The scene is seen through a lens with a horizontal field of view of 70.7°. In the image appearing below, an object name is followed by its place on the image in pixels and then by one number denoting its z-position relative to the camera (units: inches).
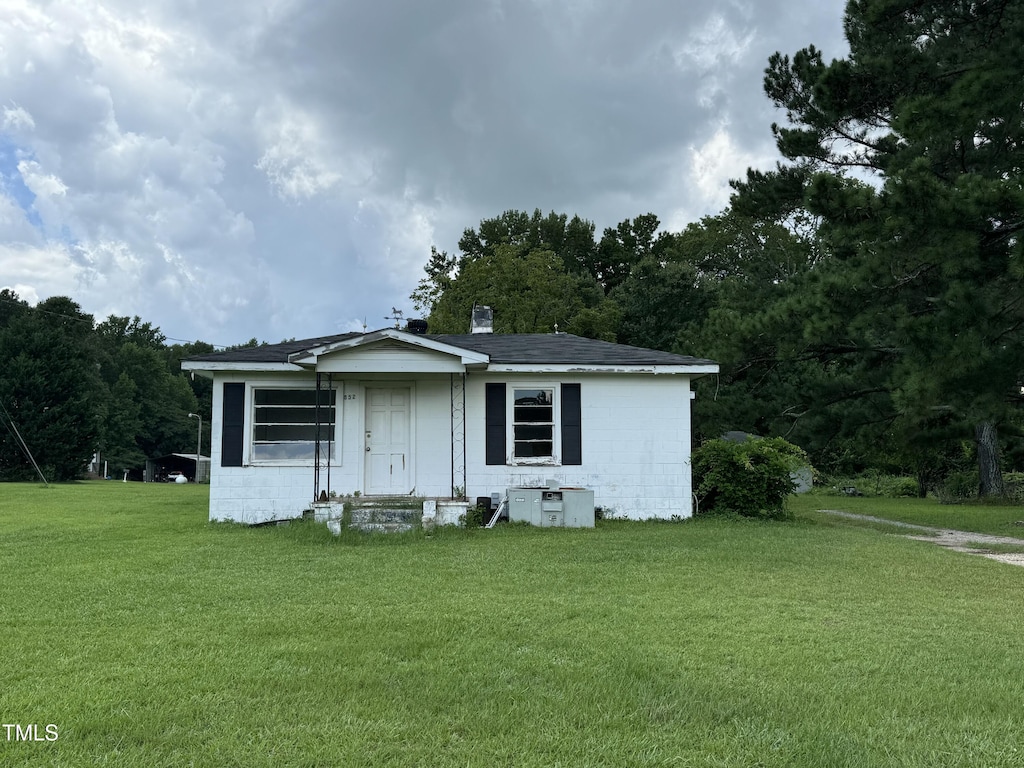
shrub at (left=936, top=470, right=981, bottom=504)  905.5
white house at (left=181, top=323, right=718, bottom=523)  470.0
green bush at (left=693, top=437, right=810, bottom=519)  502.3
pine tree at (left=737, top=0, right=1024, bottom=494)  442.6
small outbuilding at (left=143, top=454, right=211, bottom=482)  2384.4
